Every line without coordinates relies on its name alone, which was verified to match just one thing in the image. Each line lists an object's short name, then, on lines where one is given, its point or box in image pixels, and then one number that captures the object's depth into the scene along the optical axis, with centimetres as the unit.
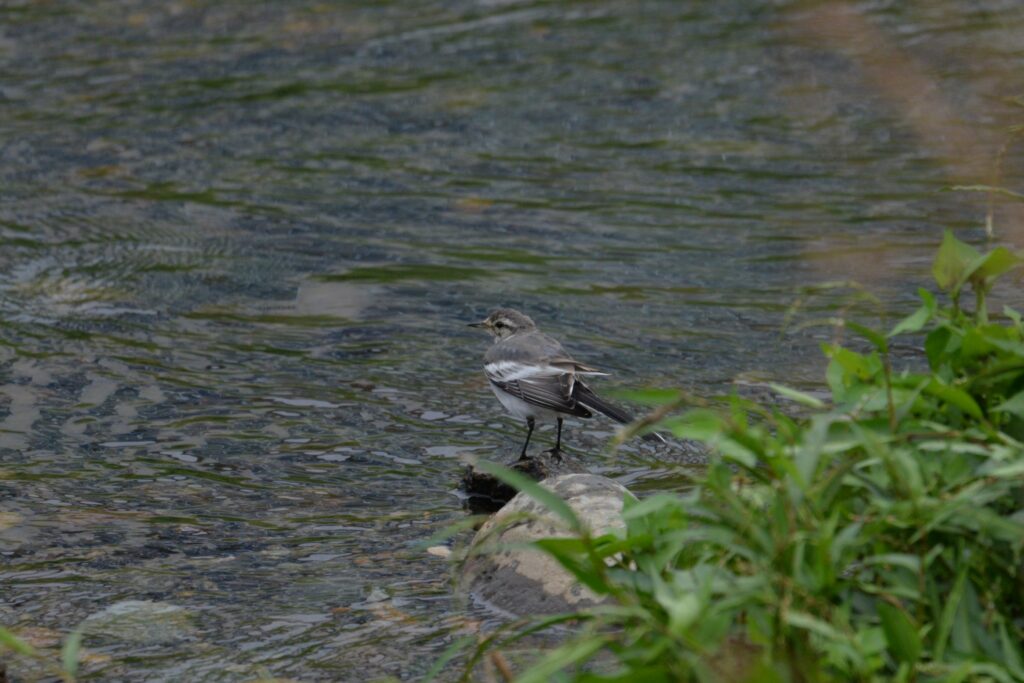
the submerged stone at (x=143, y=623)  1187
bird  1605
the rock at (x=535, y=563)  1189
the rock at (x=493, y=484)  1519
